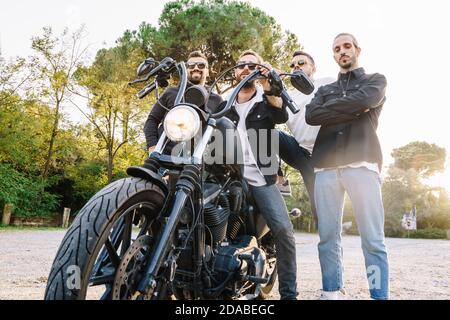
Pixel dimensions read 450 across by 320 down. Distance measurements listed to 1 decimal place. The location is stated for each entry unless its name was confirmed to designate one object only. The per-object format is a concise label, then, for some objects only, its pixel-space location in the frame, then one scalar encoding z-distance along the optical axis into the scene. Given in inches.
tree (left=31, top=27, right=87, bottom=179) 786.2
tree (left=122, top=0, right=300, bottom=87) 771.4
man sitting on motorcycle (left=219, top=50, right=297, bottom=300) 116.5
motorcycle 66.7
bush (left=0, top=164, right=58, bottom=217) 696.4
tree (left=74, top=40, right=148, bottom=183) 798.5
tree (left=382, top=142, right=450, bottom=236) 1153.4
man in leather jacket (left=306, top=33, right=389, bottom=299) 111.3
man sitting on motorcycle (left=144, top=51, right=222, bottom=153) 147.1
